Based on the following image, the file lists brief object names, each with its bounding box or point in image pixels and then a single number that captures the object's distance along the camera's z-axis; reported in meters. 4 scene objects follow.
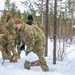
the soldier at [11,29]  10.23
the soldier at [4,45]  9.80
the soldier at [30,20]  9.33
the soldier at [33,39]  7.54
